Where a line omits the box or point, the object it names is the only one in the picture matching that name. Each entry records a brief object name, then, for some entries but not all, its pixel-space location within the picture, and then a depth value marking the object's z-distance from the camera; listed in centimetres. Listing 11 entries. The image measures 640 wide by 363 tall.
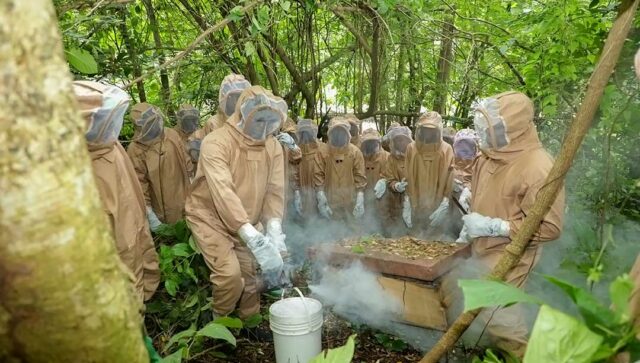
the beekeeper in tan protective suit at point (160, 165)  627
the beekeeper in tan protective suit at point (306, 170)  810
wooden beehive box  383
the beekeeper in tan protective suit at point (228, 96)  619
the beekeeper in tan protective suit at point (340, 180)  805
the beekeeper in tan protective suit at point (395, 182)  806
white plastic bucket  339
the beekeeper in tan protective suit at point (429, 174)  717
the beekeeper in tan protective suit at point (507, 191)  364
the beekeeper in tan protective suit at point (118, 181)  335
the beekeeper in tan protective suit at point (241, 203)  415
